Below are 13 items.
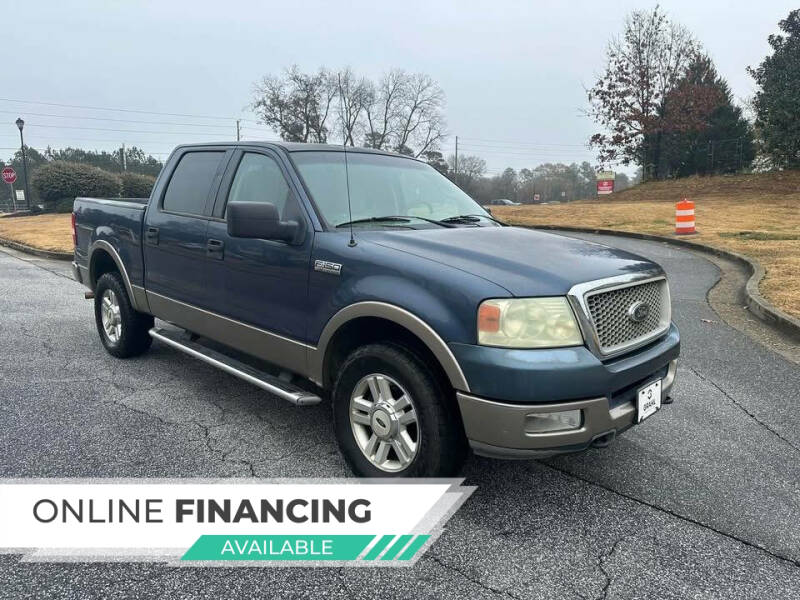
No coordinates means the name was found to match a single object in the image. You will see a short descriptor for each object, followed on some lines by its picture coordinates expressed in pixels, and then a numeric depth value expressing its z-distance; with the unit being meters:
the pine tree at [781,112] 27.22
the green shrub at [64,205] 30.11
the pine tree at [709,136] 32.97
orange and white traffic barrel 14.97
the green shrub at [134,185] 33.88
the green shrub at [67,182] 30.27
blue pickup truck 2.68
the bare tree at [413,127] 63.47
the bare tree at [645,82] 33.81
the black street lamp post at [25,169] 30.29
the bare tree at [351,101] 61.75
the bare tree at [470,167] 80.00
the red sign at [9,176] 28.41
